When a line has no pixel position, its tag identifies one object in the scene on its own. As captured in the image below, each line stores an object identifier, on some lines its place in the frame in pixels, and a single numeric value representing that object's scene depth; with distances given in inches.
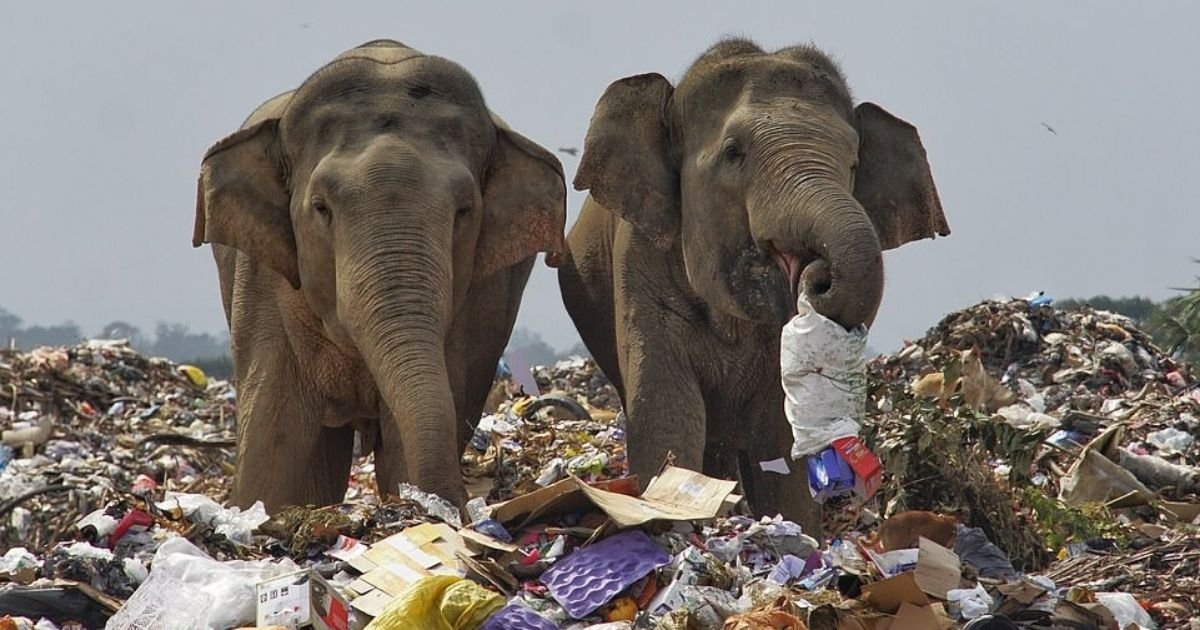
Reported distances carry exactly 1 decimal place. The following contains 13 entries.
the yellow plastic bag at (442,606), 562.9
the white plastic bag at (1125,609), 647.1
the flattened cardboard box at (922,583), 594.2
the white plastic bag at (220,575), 585.6
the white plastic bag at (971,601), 614.9
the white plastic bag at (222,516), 663.1
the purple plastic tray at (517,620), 571.5
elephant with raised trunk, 754.8
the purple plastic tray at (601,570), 594.2
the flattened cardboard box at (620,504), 627.8
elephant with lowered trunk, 746.8
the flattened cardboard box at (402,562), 598.2
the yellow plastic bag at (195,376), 1617.9
